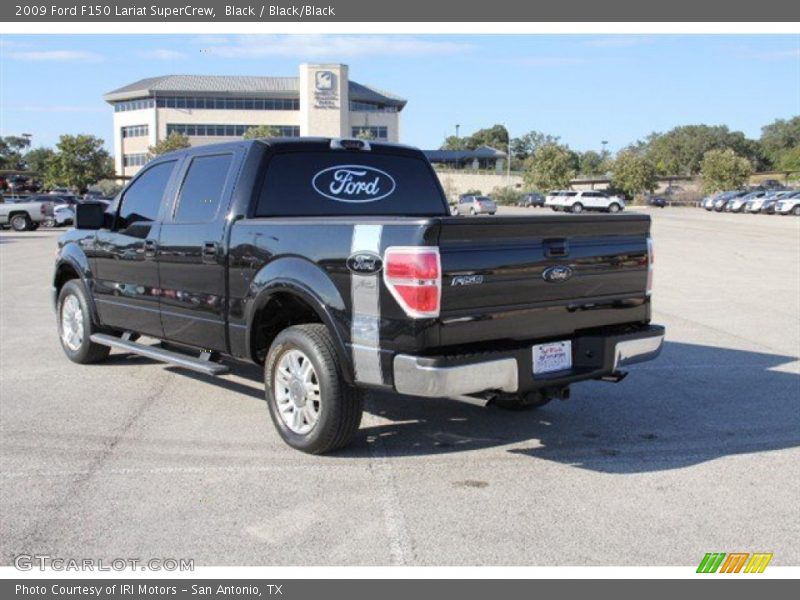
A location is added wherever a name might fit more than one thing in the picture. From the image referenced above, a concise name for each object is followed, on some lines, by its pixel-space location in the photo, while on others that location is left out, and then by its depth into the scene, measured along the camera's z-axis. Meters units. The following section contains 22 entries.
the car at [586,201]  61.16
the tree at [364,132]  91.07
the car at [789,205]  55.28
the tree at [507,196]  86.86
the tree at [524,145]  168.25
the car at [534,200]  73.31
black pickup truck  4.68
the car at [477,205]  52.34
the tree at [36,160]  120.00
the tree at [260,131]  87.31
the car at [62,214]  37.59
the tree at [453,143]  169.12
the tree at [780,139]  140.62
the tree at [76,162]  85.81
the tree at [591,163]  124.20
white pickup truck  35.09
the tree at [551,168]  93.81
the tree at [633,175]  93.12
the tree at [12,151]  126.25
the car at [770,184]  97.07
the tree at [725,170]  90.94
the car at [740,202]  61.86
